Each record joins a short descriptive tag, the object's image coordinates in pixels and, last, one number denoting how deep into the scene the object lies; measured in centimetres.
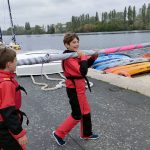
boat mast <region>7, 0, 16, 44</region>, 2553
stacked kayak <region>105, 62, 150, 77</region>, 934
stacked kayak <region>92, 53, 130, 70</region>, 1244
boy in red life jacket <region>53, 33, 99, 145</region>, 412
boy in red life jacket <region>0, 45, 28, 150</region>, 299
